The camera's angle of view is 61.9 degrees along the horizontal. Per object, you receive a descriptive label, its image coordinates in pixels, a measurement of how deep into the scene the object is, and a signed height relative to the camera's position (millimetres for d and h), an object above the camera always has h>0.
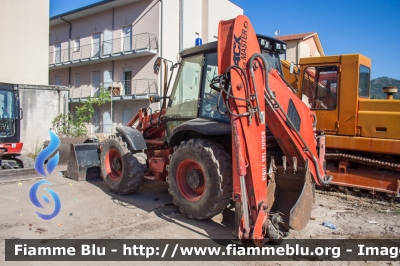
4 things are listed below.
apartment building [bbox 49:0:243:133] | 20664 +4942
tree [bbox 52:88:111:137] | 13898 -480
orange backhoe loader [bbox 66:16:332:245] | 4004 -308
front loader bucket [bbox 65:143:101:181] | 7891 -1136
